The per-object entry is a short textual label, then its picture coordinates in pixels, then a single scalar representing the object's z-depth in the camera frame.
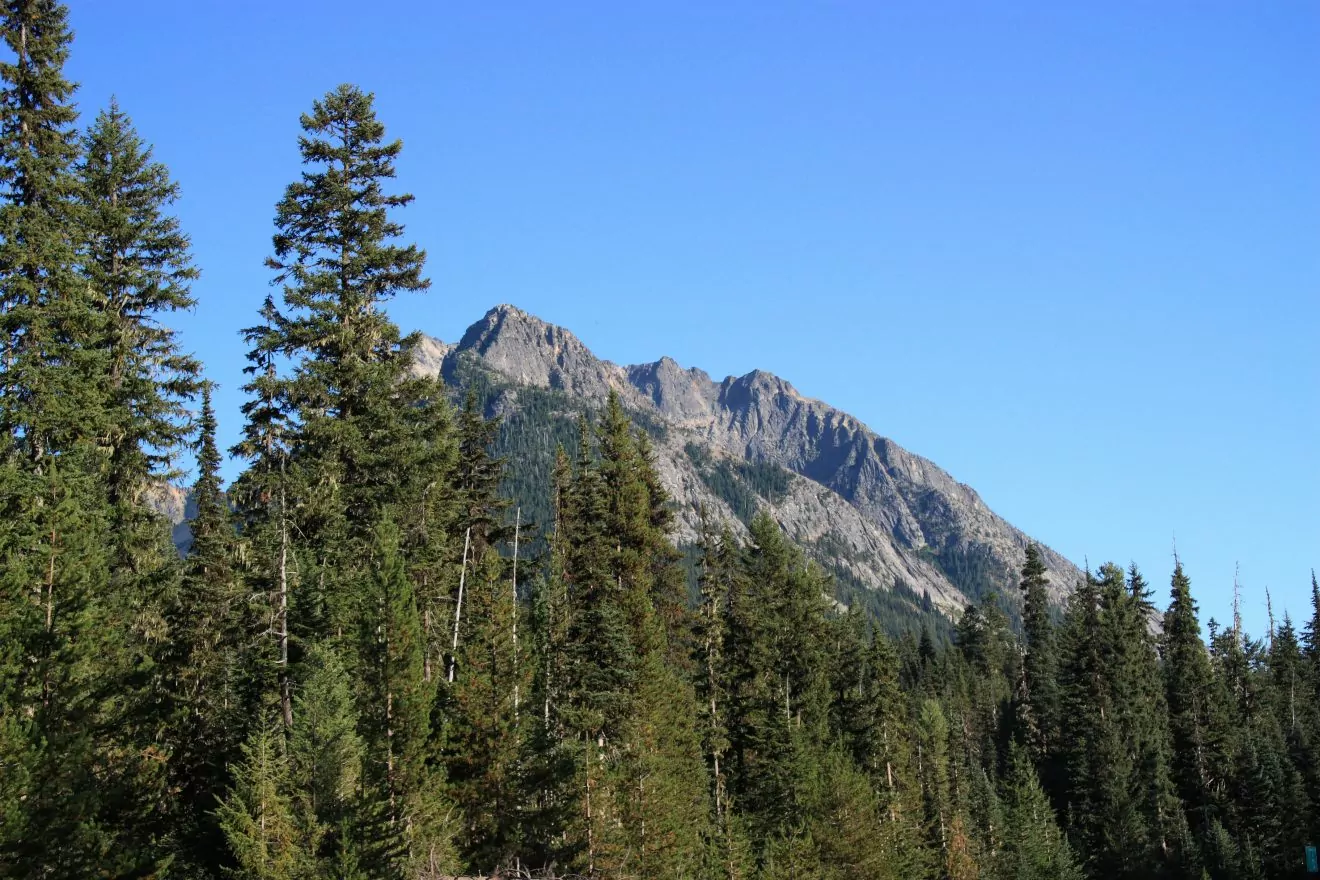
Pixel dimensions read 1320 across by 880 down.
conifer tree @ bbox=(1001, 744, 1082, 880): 67.56
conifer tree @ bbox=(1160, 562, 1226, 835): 79.62
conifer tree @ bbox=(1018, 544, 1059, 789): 92.69
